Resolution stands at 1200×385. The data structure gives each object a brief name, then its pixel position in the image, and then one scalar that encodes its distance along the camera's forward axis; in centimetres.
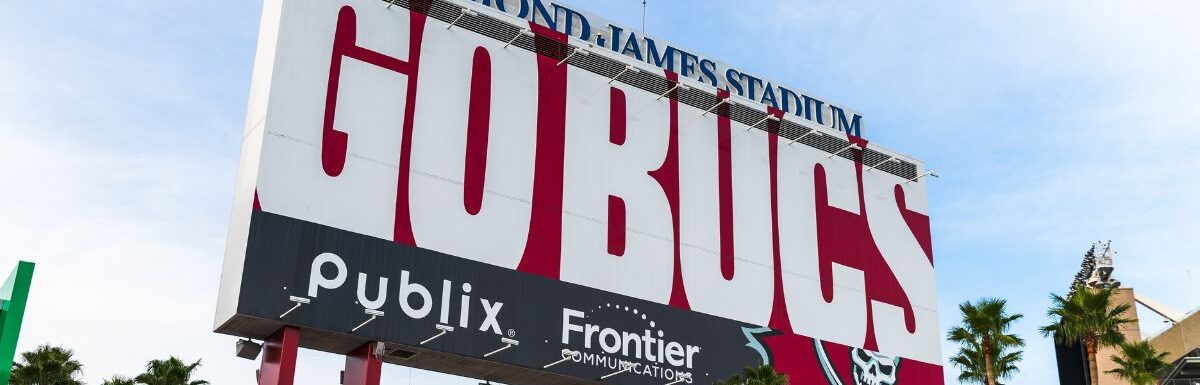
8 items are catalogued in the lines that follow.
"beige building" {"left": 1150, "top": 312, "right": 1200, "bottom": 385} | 6394
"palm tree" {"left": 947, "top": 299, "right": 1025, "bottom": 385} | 4888
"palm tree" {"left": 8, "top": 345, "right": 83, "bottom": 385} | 4553
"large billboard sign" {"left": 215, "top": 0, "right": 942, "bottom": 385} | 3384
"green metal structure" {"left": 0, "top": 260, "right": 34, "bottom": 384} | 2117
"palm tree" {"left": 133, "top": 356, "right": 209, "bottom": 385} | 4453
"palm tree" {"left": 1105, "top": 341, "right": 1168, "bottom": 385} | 5144
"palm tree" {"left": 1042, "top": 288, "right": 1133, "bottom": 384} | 5084
